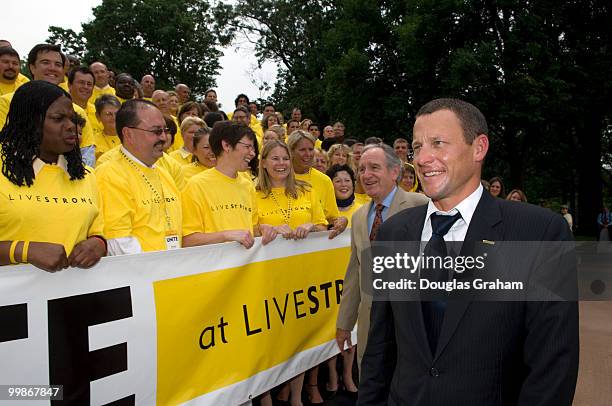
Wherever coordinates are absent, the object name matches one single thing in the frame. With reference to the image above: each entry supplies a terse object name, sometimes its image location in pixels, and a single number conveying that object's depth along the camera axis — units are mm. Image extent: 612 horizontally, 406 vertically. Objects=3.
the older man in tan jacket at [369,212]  4285
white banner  2891
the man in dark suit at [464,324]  1976
